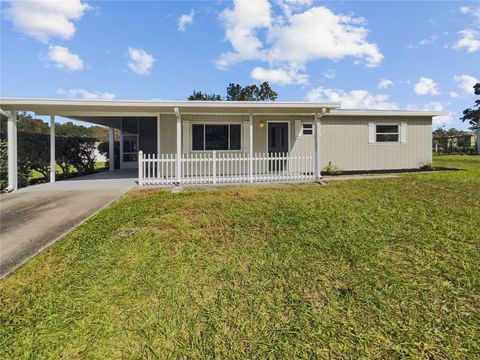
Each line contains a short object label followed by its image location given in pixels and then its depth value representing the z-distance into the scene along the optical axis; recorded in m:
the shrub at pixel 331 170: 12.55
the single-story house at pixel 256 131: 9.11
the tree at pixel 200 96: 41.66
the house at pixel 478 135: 30.56
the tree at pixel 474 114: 34.54
